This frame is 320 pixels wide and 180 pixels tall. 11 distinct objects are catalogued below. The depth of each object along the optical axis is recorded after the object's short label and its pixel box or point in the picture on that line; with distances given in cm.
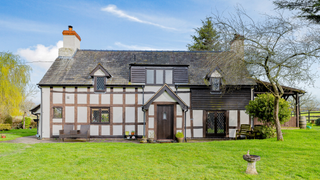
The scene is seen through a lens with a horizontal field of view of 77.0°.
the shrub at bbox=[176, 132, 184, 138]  1353
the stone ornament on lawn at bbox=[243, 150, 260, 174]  652
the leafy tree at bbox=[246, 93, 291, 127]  1321
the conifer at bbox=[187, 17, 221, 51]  3374
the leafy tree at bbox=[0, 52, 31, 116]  2202
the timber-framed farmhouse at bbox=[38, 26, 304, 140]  1465
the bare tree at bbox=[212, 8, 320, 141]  1082
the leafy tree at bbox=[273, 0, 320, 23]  983
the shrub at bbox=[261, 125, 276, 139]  1302
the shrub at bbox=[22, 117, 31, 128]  2577
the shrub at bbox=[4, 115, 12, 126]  2279
